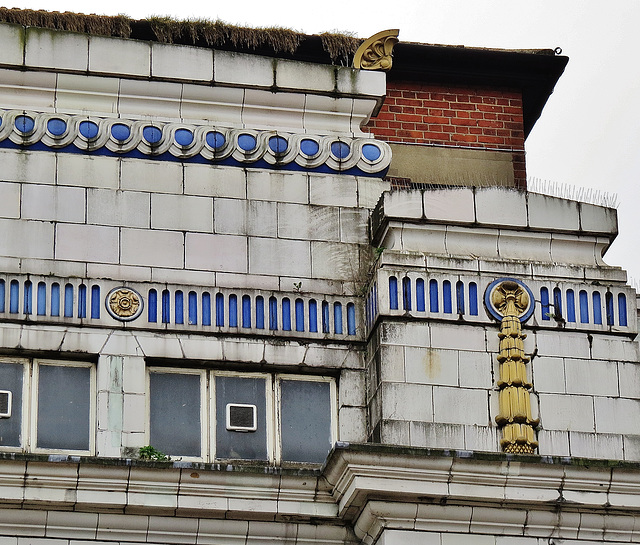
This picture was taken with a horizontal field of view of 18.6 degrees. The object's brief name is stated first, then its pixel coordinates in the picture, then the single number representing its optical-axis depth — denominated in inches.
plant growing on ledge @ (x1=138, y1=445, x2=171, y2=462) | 710.5
